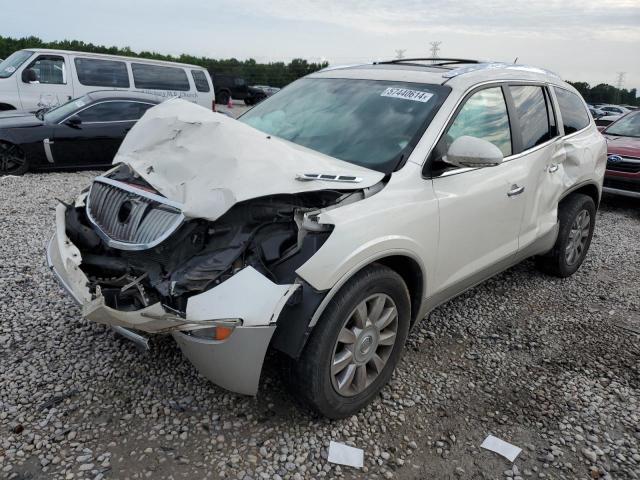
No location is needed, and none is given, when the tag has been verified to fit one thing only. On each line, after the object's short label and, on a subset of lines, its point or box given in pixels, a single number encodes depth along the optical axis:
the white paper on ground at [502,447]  2.60
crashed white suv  2.33
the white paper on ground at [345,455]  2.48
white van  10.21
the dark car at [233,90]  26.39
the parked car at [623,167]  7.83
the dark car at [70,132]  7.53
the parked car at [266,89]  30.22
